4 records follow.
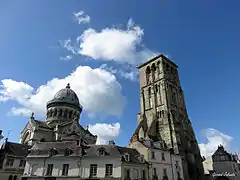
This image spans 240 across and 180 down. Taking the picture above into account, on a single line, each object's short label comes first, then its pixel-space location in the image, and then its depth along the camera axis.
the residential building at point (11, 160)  24.85
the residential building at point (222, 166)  36.41
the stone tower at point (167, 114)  30.54
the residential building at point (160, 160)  22.16
